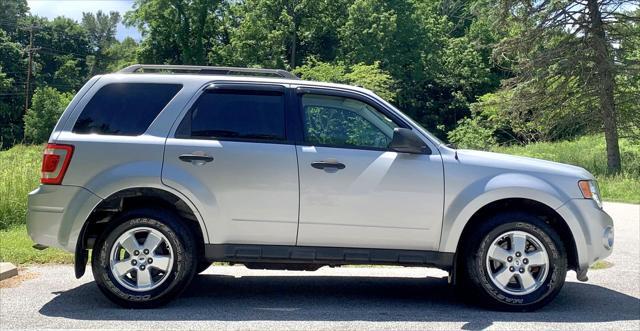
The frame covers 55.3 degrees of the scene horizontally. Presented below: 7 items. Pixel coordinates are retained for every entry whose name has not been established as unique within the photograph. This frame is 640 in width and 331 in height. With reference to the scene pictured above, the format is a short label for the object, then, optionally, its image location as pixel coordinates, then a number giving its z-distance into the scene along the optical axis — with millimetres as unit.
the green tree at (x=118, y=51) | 84625
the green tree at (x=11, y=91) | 74438
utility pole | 71562
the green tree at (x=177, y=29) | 57969
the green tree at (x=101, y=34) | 90219
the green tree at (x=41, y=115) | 68875
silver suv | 5238
